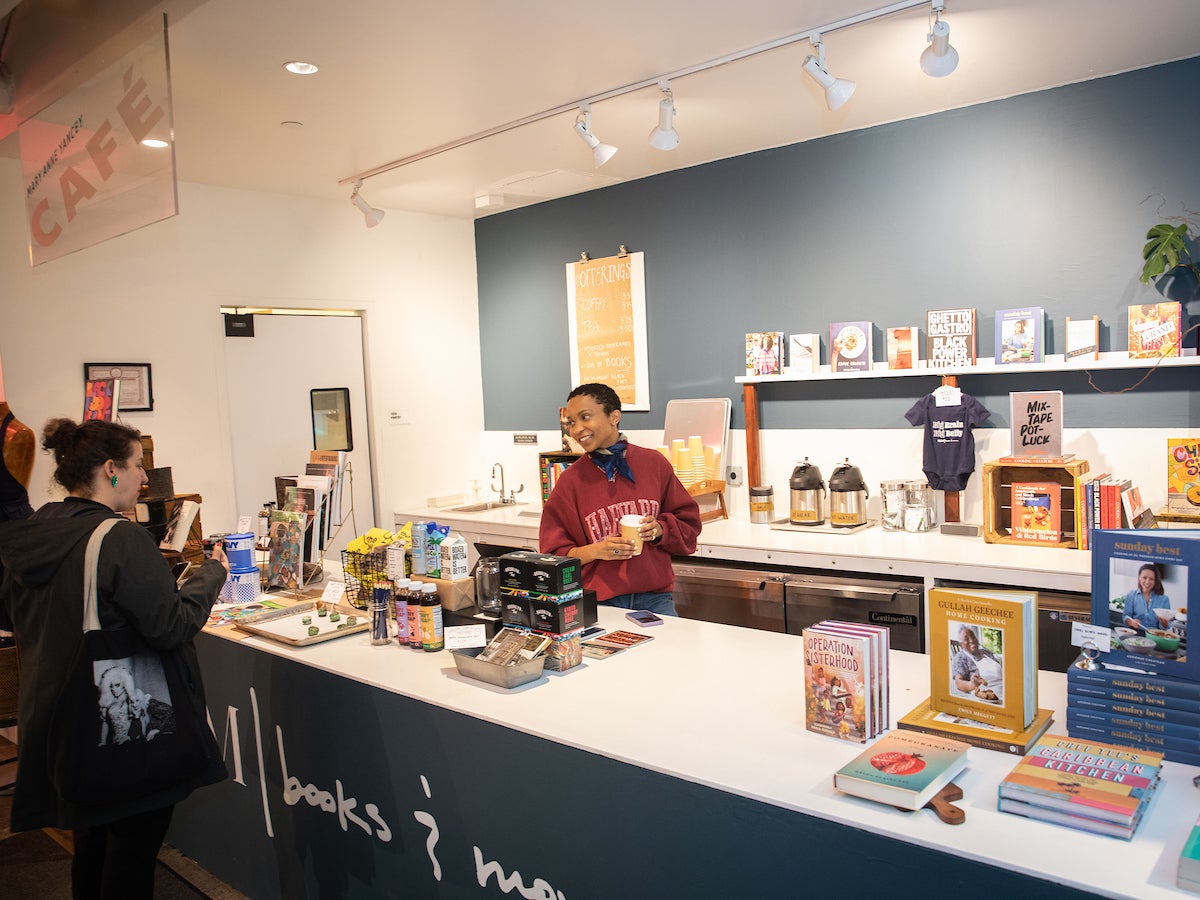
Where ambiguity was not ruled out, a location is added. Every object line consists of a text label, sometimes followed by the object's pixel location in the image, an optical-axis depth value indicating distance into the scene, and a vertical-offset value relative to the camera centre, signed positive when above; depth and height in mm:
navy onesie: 3959 -196
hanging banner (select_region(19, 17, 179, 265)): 2242 +760
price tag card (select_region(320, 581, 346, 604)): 2994 -592
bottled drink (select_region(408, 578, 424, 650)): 2568 -595
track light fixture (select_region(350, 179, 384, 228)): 4719 +1102
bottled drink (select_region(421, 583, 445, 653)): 2529 -600
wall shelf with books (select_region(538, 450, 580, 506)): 5270 -328
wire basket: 2938 -520
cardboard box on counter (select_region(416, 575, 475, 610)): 2625 -534
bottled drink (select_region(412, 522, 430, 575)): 2787 -415
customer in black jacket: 2059 -439
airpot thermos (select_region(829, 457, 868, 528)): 4215 -466
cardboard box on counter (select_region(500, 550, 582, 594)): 2285 -426
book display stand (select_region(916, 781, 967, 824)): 1405 -666
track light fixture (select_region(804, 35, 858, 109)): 2977 +1072
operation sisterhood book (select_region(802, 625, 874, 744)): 1725 -565
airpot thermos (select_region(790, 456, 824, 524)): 4328 -454
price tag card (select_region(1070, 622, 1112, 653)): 1663 -465
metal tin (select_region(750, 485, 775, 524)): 4531 -525
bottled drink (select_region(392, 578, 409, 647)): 2594 -568
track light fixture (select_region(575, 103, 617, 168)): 3566 +1092
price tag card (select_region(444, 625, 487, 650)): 2338 -593
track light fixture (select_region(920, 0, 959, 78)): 2709 +1065
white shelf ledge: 3488 +109
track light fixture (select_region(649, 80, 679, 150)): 3377 +1073
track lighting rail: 2863 +1250
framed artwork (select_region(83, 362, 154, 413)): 4348 +221
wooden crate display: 3572 -409
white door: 4953 +138
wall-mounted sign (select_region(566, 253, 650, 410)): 5254 +504
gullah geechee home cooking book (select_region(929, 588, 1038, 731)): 1649 -498
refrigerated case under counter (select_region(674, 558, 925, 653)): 3541 -853
